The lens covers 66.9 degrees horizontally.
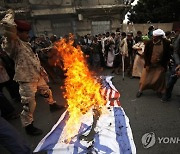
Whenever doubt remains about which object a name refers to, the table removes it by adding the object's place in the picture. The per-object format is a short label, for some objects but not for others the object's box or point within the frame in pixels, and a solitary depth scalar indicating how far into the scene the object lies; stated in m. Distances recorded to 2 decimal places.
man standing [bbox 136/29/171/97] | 3.55
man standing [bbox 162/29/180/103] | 3.18
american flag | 3.56
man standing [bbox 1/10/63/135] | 2.62
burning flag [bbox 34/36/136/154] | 2.35
